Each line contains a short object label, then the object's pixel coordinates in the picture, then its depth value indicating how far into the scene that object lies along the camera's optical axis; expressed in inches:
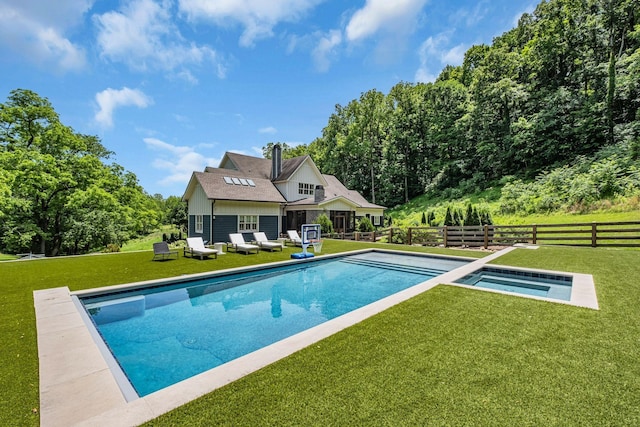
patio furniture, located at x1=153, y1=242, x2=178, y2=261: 466.0
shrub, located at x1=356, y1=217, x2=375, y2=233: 885.2
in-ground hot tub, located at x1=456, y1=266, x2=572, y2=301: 292.4
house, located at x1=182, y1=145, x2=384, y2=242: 748.6
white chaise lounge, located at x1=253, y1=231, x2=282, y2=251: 595.2
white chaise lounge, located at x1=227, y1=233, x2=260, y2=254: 560.4
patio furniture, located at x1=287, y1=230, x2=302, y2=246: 671.9
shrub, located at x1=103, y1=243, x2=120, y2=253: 615.3
